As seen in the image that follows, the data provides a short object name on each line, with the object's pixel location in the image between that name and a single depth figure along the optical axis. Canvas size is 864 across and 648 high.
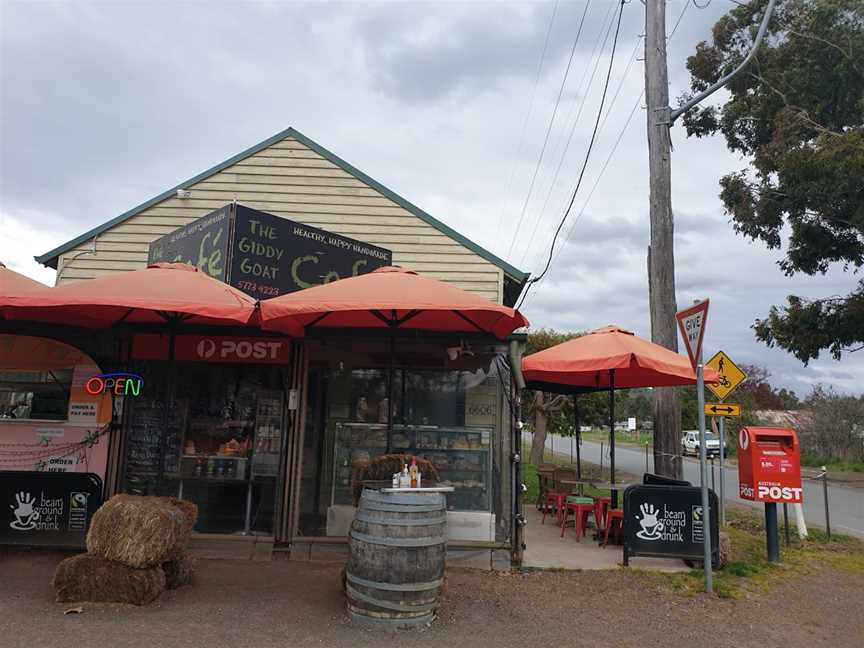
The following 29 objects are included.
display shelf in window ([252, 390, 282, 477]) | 7.21
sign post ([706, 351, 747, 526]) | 9.67
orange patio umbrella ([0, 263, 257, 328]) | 5.09
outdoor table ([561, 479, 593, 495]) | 8.32
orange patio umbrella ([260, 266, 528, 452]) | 5.15
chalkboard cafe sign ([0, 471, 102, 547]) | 6.45
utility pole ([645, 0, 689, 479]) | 8.11
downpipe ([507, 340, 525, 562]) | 6.52
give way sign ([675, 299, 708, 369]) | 5.93
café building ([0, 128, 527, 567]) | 6.64
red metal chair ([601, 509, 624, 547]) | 7.70
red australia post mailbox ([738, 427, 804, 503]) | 6.91
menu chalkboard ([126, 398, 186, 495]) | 7.24
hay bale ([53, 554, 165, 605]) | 4.82
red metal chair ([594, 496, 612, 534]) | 7.92
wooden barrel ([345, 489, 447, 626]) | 4.57
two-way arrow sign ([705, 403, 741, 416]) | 10.36
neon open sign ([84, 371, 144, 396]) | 6.46
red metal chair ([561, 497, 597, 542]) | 8.15
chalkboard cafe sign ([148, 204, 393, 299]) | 7.54
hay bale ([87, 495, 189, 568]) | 4.79
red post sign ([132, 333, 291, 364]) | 6.99
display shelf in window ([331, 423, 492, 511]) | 6.67
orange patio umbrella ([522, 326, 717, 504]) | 6.79
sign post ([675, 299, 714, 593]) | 5.81
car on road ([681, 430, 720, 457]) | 31.48
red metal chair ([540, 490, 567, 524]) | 8.91
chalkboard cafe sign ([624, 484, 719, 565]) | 6.65
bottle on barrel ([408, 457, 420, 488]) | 5.15
